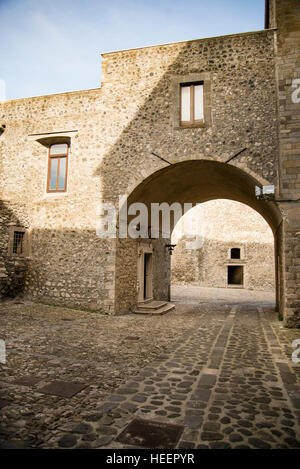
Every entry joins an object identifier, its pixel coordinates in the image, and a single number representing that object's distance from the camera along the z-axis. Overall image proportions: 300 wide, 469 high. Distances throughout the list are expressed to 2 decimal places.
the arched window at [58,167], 10.89
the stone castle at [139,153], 8.49
